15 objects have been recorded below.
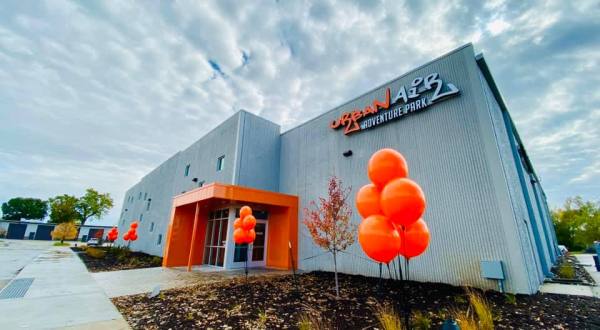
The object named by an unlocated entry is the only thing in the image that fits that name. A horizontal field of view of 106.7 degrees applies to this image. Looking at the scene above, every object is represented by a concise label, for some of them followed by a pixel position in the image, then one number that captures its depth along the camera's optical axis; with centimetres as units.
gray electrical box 602
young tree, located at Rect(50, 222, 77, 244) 3206
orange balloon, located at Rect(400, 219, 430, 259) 322
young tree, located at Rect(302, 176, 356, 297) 722
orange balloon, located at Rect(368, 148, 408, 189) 321
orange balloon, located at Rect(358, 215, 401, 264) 302
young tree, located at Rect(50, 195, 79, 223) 3925
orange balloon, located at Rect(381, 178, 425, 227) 284
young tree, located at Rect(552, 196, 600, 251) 1627
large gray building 671
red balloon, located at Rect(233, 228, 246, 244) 837
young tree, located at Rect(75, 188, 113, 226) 4456
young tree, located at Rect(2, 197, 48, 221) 6017
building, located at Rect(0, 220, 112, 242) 4781
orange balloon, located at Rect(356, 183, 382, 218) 338
